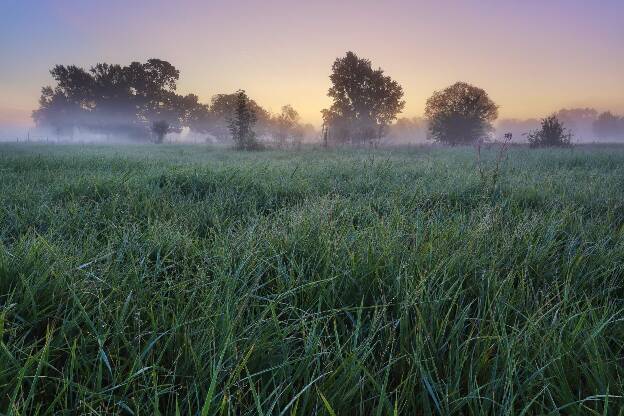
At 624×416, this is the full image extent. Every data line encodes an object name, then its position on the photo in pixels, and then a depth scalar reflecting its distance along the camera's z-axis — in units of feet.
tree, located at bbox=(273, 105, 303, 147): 330.79
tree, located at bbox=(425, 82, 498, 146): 127.95
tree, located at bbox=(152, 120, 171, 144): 166.09
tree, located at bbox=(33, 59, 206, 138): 211.00
